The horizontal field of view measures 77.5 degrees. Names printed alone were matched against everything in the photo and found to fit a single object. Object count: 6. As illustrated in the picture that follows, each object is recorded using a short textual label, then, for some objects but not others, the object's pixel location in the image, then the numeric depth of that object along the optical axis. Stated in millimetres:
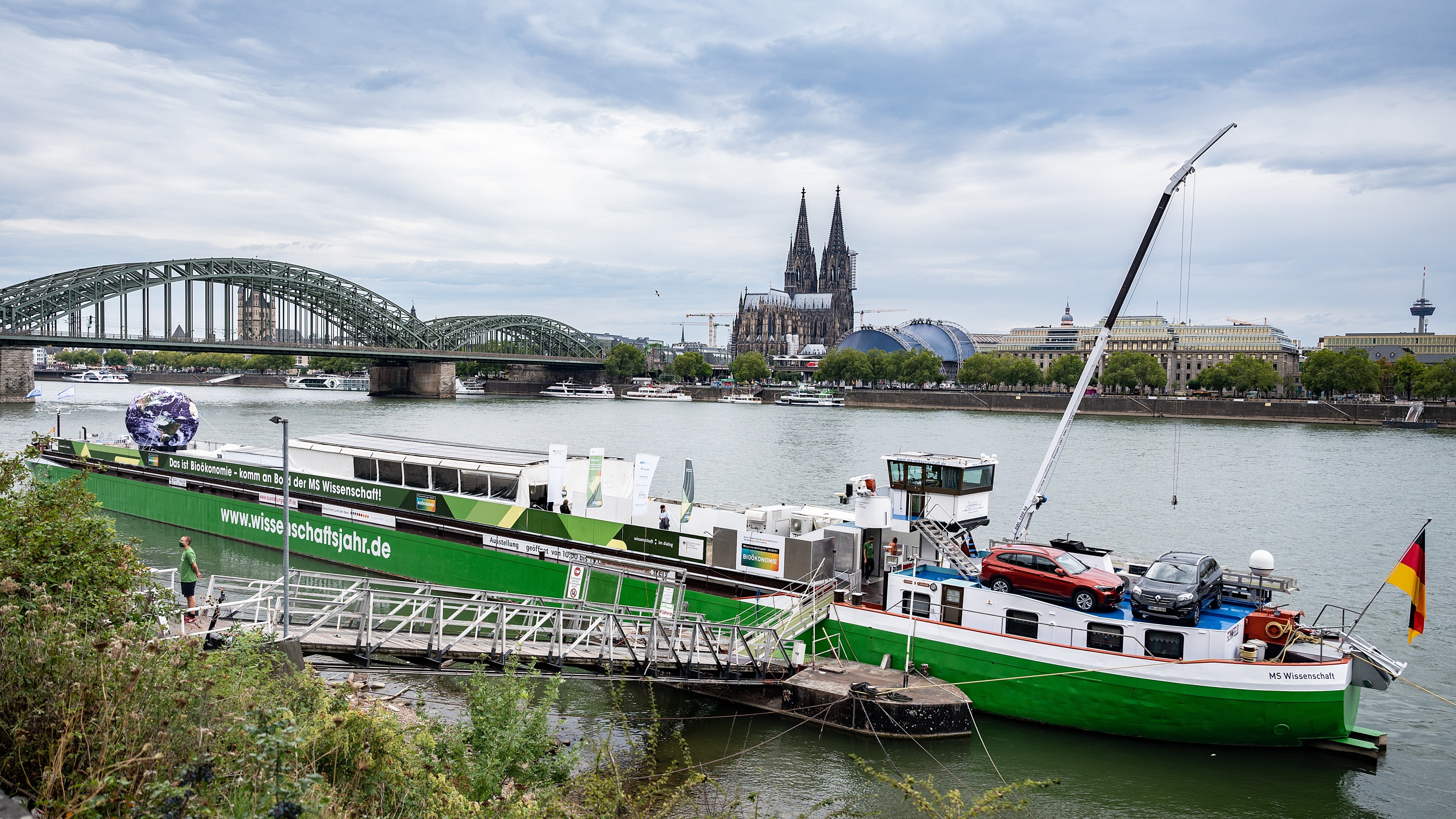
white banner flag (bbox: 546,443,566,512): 24469
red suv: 17422
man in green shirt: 15852
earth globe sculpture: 35844
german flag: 16031
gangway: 15133
